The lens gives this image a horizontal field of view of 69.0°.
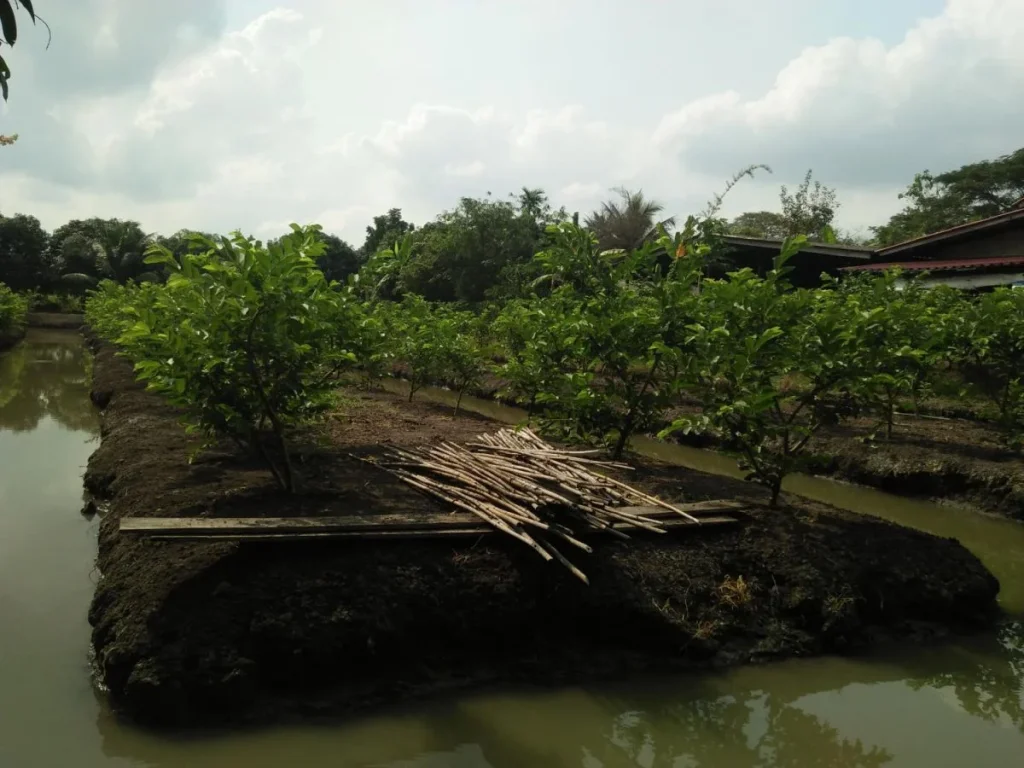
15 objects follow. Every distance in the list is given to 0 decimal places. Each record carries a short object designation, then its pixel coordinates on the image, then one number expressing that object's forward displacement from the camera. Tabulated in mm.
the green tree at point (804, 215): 30562
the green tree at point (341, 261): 57000
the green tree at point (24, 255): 42375
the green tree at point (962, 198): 28141
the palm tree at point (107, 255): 42125
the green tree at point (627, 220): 31953
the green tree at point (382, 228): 54031
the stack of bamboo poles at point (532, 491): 5367
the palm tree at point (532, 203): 36166
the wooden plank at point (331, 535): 4758
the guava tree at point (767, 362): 6293
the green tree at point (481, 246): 33219
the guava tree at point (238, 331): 5320
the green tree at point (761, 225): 31497
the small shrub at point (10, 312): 27312
